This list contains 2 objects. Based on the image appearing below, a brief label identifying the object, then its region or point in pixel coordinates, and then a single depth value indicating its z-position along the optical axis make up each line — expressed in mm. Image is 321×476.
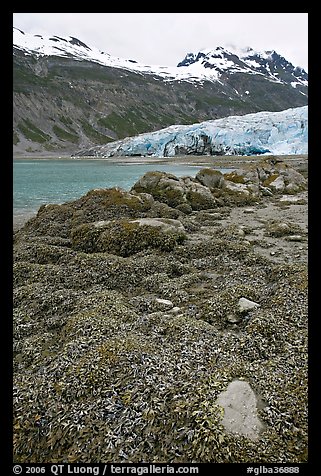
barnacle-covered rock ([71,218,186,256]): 12039
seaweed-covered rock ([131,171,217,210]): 21094
